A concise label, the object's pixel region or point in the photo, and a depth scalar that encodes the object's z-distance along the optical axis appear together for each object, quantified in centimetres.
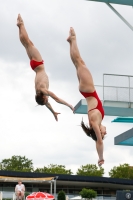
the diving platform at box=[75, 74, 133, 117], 2092
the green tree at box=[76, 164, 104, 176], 7142
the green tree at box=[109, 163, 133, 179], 7175
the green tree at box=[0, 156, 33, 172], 7575
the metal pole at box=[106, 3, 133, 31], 1665
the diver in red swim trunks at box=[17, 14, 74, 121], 995
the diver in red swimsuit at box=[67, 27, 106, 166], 936
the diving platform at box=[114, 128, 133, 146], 2261
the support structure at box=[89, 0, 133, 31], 1658
